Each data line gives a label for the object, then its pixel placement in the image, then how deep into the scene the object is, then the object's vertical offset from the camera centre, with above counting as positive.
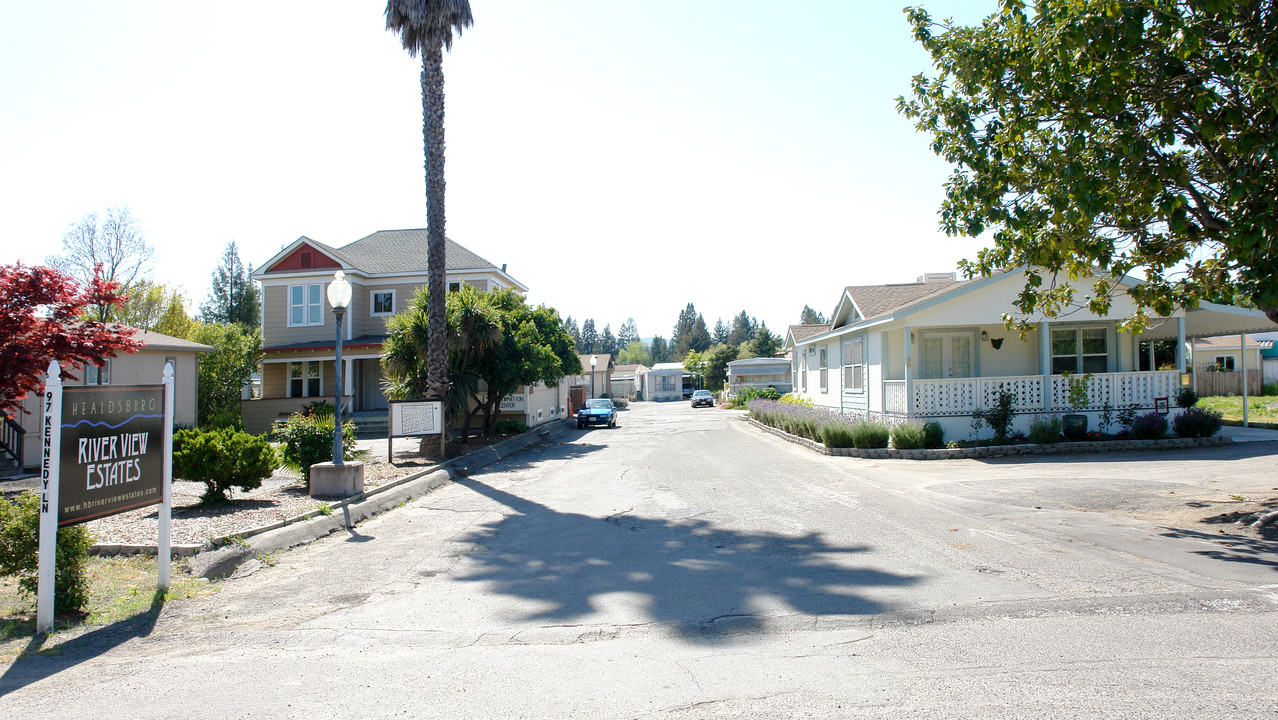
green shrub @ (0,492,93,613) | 5.89 -1.52
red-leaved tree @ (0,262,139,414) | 8.20 +0.61
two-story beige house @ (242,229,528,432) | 30.36 +3.12
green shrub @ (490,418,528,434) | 24.56 -1.89
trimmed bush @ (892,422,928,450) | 16.86 -1.59
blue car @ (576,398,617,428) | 31.92 -1.87
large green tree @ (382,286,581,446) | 19.89 +0.75
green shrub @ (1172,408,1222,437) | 16.89 -1.32
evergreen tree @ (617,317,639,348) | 169.88 +9.74
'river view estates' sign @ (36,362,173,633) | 5.64 -0.72
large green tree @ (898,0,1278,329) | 7.69 +2.99
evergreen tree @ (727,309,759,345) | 119.12 +7.73
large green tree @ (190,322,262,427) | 25.86 +0.35
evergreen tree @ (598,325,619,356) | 155.23 +7.22
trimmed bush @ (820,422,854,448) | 17.86 -1.64
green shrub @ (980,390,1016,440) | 17.33 -1.13
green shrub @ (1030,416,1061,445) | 16.88 -1.48
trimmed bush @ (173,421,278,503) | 10.02 -1.21
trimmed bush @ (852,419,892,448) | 17.36 -1.59
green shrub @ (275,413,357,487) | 12.26 -1.20
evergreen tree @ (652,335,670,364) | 140.00 +4.58
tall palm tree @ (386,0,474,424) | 16.62 +6.16
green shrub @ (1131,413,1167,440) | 17.06 -1.42
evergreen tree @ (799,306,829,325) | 112.75 +9.29
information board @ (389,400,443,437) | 15.85 -0.97
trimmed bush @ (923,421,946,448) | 17.08 -1.56
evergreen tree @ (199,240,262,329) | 71.00 +8.54
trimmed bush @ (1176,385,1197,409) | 17.91 -0.75
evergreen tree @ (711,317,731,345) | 126.26 +7.42
